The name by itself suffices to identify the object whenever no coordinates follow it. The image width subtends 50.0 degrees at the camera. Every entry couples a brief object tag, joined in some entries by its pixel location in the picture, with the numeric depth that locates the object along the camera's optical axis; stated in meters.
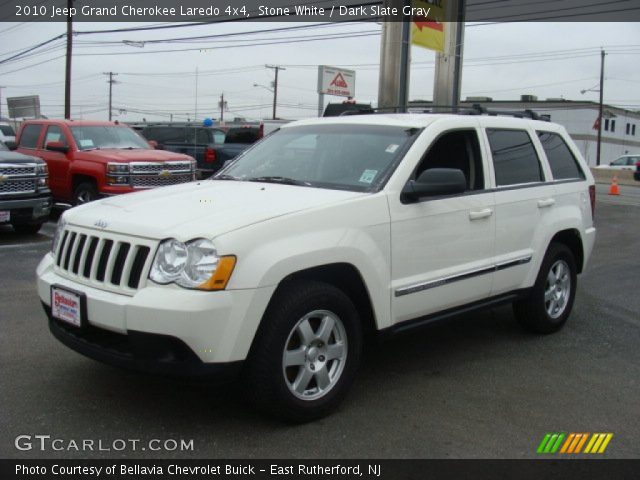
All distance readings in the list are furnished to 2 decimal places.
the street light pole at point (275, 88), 68.12
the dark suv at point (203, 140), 15.77
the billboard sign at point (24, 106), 37.25
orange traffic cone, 23.80
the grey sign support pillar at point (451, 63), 14.66
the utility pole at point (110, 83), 83.69
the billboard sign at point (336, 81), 23.61
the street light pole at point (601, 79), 52.72
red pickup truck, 11.37
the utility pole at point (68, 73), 28.23
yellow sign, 13.71
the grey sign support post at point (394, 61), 13.98
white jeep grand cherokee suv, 3.50
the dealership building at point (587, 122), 67.56
